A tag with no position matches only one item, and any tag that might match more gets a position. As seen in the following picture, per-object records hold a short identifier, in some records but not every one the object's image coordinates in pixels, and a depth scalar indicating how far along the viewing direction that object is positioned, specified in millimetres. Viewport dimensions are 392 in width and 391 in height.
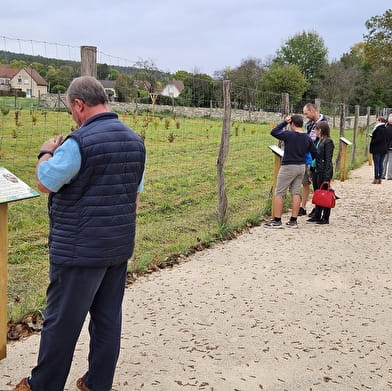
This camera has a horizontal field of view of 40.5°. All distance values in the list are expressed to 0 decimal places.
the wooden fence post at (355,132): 17359
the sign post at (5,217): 3545
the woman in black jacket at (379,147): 13477
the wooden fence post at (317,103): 12656
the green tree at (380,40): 51812
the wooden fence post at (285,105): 9922
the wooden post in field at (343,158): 13859
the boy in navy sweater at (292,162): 8039
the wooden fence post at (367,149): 19062
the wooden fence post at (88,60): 4887
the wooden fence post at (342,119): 14860
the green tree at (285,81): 51022
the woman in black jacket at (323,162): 8594
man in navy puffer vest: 2795
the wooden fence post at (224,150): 7723
